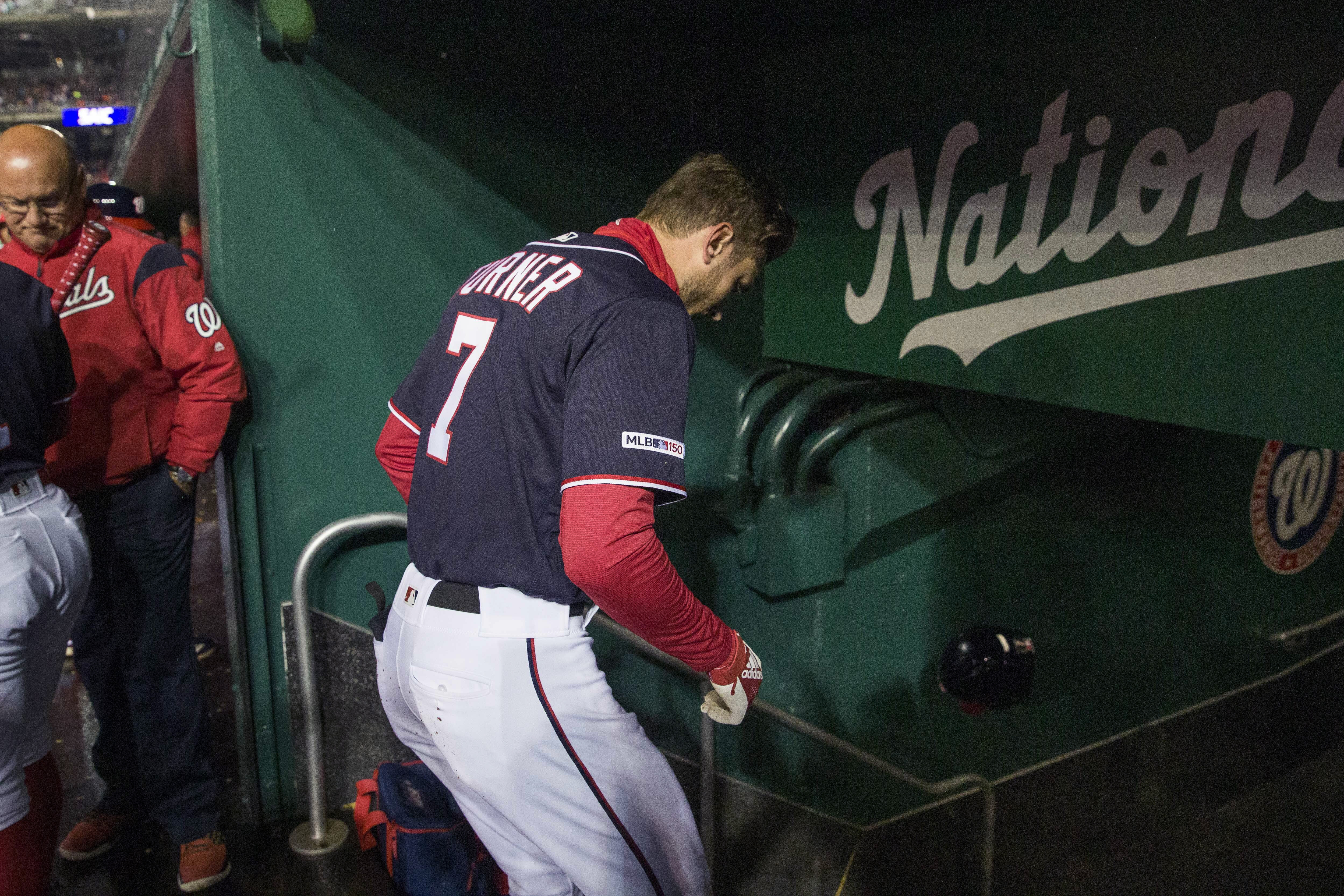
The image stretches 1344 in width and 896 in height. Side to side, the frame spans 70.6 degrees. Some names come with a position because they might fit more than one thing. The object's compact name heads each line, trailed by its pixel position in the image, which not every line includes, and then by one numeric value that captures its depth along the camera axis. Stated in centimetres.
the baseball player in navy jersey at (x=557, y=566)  143
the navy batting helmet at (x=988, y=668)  294
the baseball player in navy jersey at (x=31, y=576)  189
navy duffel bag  247
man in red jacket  250
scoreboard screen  898
